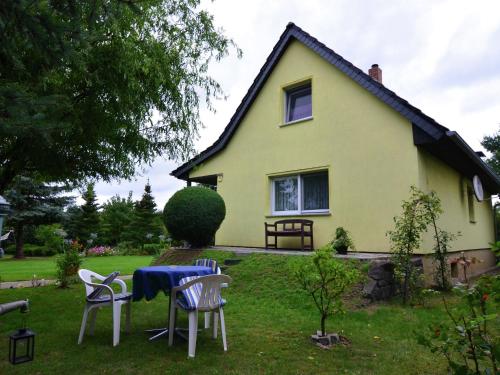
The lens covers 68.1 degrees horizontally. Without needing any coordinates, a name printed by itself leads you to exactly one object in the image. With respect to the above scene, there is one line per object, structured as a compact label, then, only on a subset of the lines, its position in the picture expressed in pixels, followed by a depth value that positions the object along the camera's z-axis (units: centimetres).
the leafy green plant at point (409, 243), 664
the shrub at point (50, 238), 2462
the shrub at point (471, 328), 197
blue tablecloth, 458
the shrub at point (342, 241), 838
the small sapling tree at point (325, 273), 454
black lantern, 240
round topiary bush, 1002
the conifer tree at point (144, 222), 2900
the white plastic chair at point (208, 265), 524
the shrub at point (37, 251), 2442
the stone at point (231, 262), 877
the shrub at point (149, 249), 2397
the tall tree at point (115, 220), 3076
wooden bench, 944
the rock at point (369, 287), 636
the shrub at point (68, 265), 868
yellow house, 865
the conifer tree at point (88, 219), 2878
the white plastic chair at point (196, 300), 402
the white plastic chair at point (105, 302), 440
